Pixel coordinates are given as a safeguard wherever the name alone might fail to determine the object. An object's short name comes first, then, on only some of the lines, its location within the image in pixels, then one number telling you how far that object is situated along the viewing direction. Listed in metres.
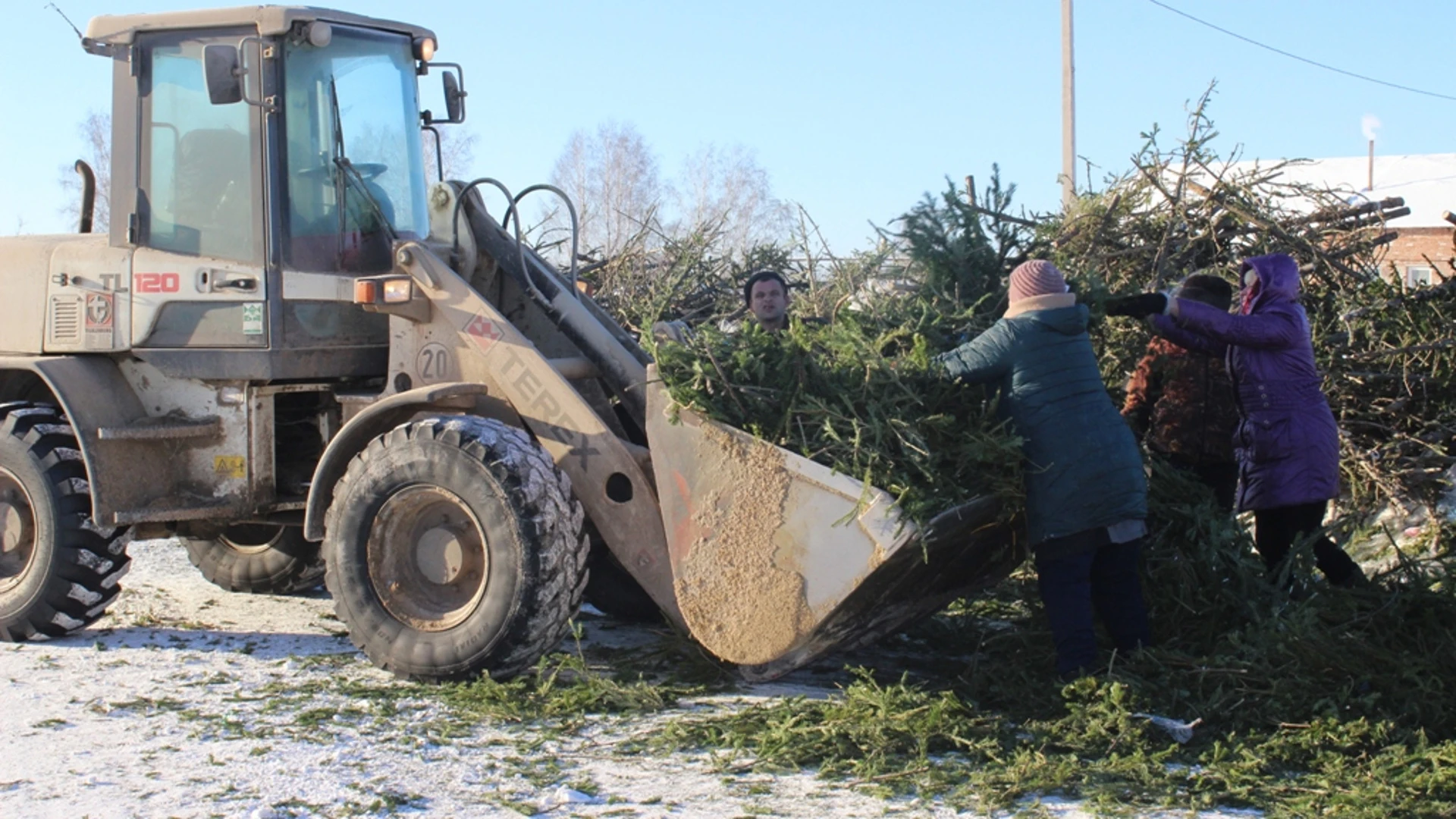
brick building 25.91
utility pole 16.94
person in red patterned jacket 6.16
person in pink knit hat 5.20
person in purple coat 5.86
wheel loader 5.34
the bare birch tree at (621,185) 38.22
